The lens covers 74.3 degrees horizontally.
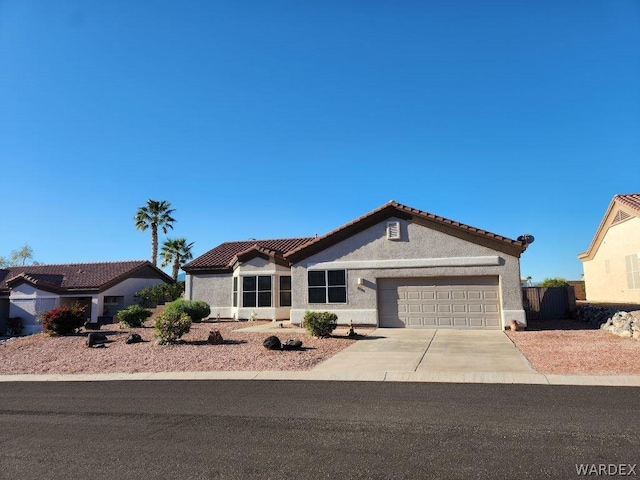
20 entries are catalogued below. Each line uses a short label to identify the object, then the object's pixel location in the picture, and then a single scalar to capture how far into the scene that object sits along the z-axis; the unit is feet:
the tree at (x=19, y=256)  240.73
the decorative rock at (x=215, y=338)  51.48
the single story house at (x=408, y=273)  59.16
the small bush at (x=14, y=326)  103.04
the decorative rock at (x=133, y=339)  53.83
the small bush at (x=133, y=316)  71.05
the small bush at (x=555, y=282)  103.49
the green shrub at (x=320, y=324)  52.42
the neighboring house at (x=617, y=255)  81.51
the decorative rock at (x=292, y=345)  44.39
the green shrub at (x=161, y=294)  109.81
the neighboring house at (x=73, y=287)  105.19
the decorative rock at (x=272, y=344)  44.16
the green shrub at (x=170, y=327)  51.16
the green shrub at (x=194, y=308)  74.38
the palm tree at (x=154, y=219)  161.27
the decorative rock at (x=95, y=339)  52.95
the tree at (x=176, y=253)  153.99
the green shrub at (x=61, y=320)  62.64
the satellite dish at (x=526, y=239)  58.74
